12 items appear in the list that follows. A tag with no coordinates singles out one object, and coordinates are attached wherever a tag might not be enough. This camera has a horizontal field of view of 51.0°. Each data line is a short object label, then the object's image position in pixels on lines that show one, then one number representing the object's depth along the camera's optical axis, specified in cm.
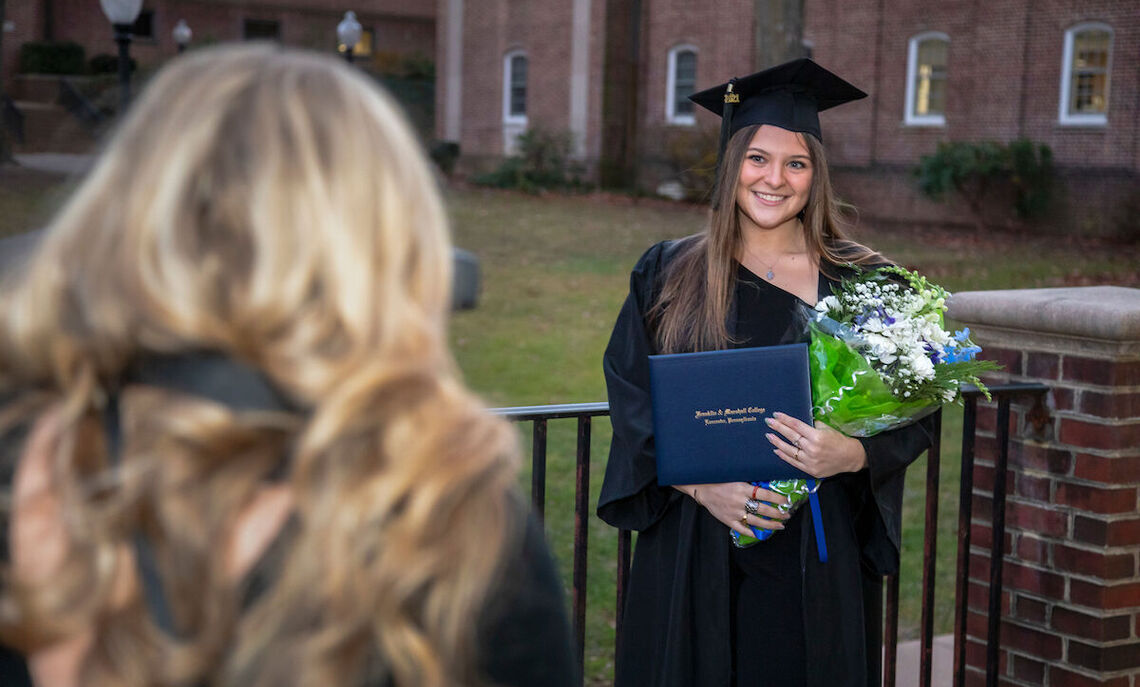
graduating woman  317
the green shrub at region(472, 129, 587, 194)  2986
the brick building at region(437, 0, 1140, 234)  2188
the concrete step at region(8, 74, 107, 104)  3519
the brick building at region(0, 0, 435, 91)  3734
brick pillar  373
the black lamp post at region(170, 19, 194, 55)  3150
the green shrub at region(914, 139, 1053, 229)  2230
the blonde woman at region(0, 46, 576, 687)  117
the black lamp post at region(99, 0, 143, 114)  1399
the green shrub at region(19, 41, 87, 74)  3594
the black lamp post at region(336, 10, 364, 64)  2177
